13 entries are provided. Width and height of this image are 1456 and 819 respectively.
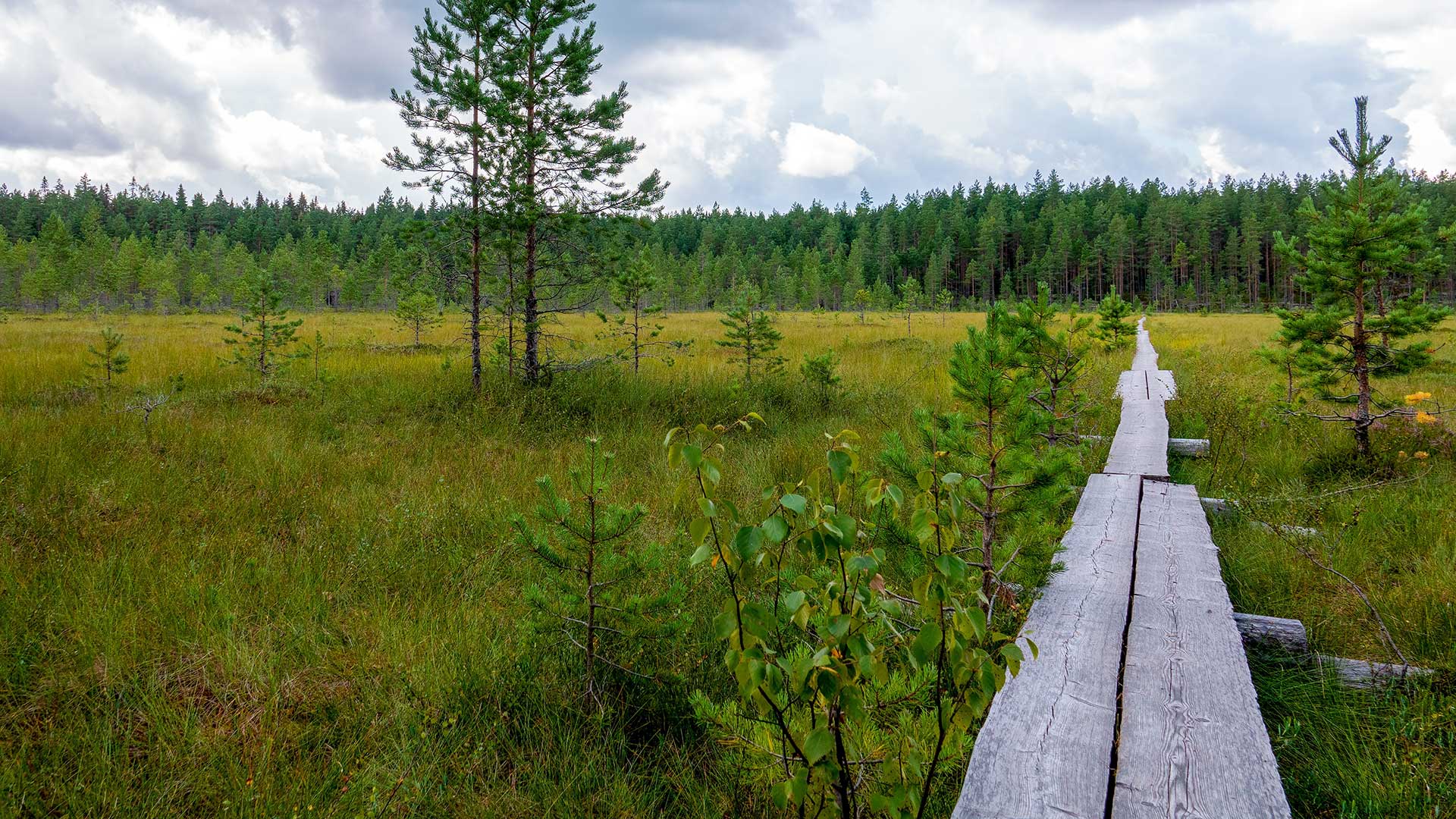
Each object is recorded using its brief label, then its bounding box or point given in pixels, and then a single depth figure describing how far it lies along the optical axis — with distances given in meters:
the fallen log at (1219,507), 4.46
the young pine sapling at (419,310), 19.08
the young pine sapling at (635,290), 9.91
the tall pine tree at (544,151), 8.63
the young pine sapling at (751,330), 9.84
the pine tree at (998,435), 2.97
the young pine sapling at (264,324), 9.56
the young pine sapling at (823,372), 9.09
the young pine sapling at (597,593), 2.49
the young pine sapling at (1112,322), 15.57
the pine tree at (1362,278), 5.01
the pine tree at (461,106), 8.75
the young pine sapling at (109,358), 8.48
